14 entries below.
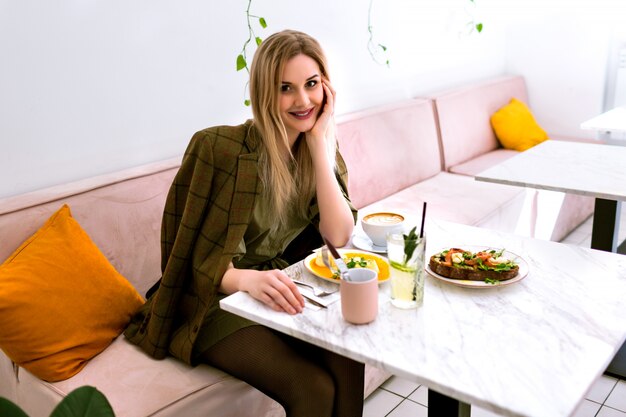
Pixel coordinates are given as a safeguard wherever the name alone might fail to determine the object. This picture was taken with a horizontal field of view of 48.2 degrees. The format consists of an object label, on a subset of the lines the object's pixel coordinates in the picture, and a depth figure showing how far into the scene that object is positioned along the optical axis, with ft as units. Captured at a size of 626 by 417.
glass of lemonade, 4.30
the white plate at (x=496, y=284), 4.53
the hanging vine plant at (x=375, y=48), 10.74
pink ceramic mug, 4.11
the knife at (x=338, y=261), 4.47
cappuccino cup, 5.30
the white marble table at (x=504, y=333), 3.48
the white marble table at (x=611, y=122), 9.43
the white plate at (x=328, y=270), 4.80
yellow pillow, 12.73
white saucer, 5.35
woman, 5.17
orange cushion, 5.26
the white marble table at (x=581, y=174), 7.00
